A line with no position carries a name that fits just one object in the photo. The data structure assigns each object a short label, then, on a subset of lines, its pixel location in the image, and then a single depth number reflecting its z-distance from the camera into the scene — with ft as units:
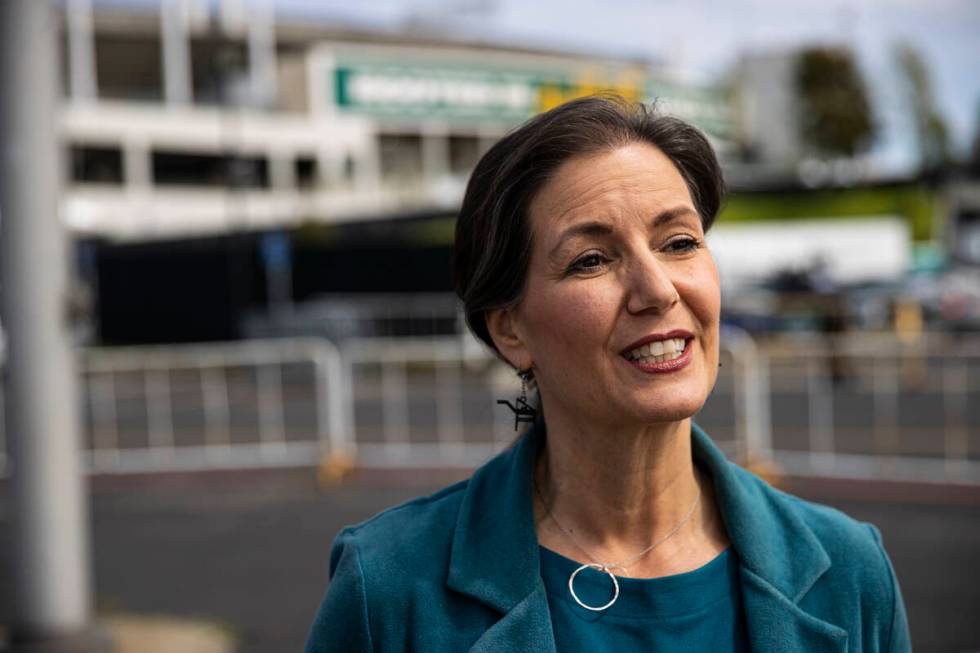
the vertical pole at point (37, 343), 18.16
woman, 6.25
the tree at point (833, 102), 187.42
